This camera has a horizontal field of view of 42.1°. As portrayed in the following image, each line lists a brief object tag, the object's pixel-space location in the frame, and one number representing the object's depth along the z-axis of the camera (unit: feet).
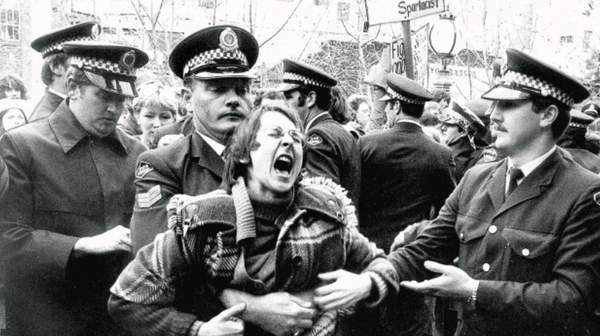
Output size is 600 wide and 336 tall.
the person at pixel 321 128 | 18.98
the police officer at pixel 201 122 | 12.01
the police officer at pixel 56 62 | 17.10
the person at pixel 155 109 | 23.68
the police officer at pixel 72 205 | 13.65
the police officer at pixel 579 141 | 22.36
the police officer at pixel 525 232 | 11.98
